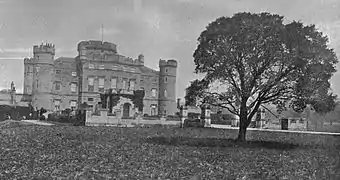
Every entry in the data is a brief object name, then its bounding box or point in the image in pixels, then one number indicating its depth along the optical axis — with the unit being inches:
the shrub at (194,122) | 1130.5
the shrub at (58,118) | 1273.1
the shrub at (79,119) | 1077.8
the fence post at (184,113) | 1166.5
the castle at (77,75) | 2018.9
